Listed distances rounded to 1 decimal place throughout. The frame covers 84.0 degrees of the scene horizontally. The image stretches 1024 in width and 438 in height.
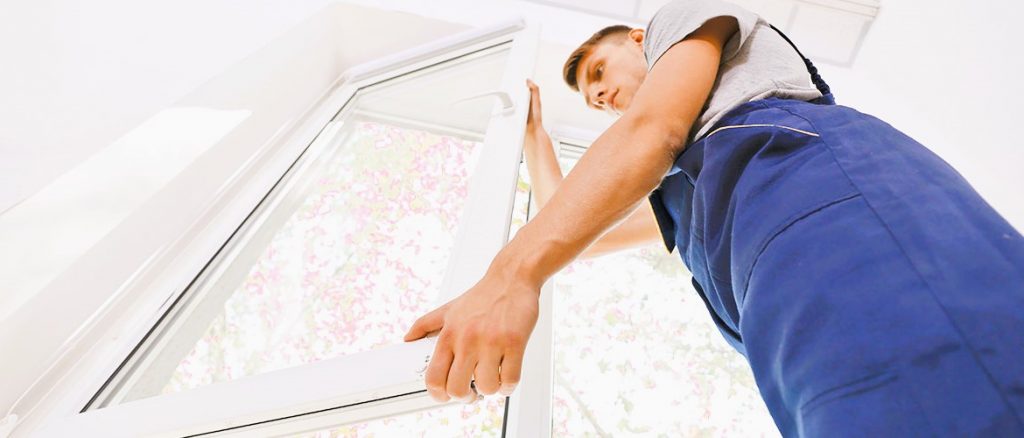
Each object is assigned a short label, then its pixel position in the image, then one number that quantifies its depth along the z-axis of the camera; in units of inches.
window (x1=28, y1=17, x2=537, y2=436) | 26.6
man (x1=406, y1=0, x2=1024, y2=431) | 17.2
